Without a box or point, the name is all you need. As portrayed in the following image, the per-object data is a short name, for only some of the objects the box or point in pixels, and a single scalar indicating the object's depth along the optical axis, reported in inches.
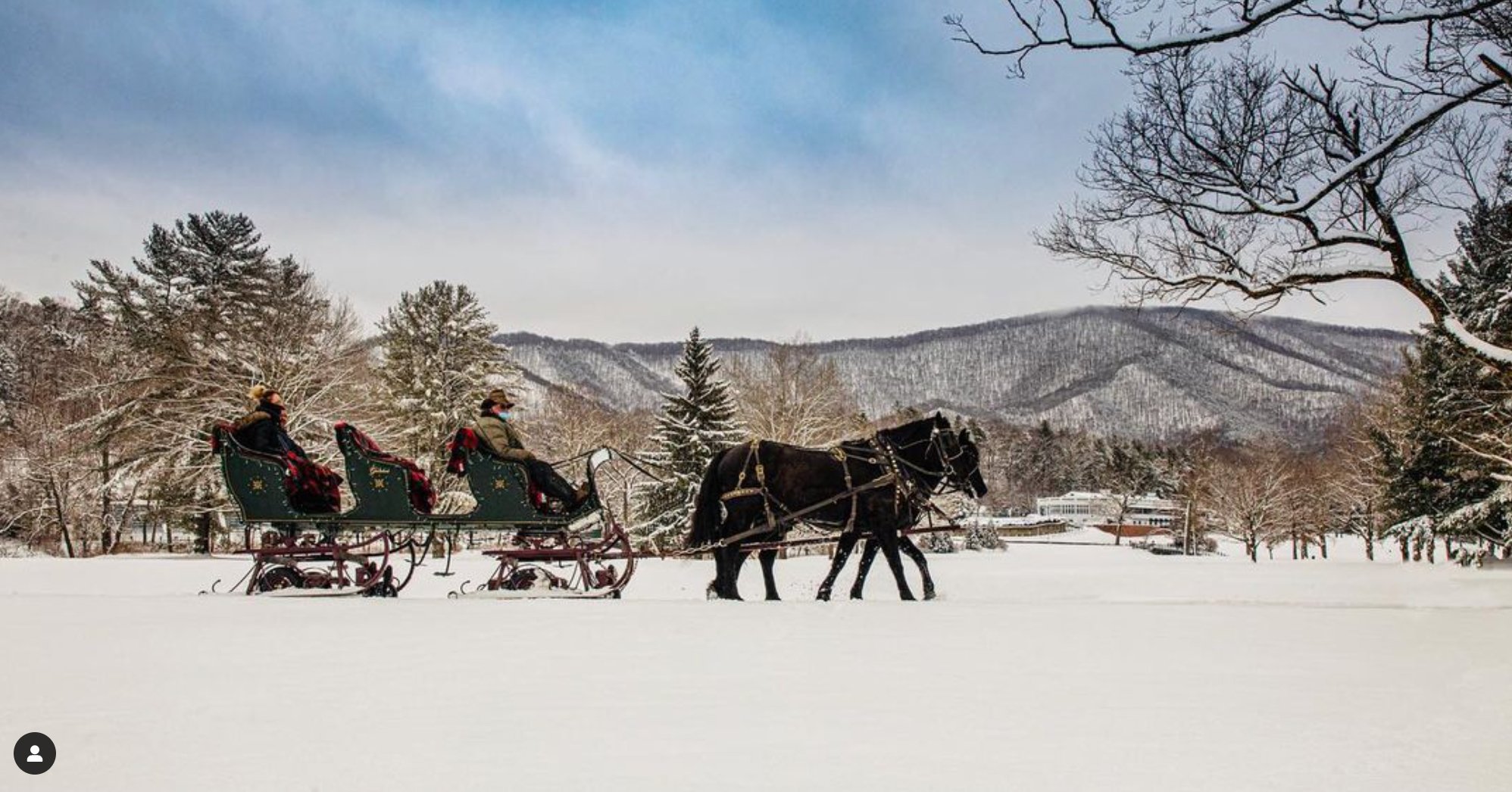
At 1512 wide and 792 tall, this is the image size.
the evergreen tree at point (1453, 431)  1003.3
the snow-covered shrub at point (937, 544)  1530.5
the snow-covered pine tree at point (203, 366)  1138.0
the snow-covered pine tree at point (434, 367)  1359.5
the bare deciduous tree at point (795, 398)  1398.9
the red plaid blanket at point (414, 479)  407.2
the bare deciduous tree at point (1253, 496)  2486.5
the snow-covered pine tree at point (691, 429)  1370.6
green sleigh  398.0
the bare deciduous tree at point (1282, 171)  463.5
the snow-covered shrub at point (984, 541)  1943.9
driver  402.3
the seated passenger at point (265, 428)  406.0
